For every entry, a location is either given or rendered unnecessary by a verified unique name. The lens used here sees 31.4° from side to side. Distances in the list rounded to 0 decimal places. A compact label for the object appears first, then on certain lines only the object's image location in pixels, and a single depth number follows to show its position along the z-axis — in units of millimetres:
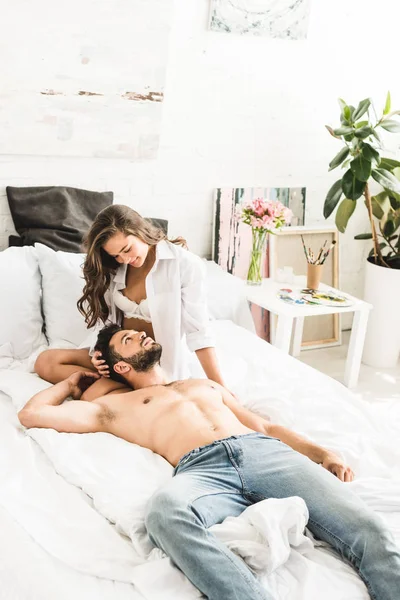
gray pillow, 3066
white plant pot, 3838
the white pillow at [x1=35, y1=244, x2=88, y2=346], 2822
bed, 1544
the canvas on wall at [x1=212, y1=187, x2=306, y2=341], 3721
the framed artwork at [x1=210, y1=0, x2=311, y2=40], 3406
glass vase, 3508
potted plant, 3527
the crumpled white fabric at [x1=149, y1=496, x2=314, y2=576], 1567
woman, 2557
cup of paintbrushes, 3633
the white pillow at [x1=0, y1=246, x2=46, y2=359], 2750
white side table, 3322
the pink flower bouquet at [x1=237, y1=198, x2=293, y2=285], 3426
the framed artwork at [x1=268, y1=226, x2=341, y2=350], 3898
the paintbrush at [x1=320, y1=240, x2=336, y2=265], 3688
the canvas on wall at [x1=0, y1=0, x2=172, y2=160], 2994
